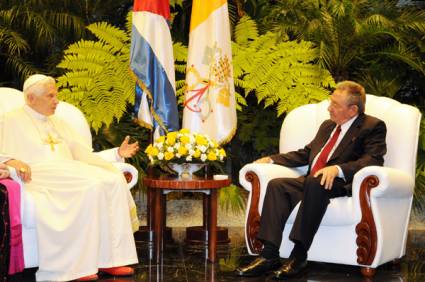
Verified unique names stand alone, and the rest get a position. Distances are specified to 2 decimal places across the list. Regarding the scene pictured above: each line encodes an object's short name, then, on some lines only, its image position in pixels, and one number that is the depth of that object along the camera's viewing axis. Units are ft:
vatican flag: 19.35
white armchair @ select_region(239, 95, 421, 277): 14.24
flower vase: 16.15
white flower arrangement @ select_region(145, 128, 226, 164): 15.88
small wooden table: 15.58
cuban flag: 18.47
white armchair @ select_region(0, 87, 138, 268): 13.44
